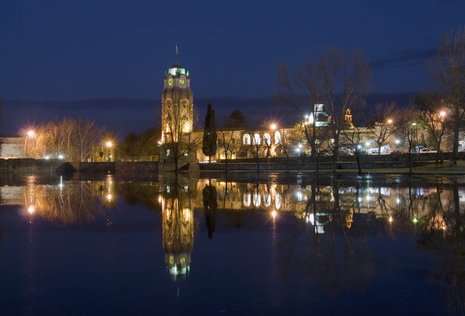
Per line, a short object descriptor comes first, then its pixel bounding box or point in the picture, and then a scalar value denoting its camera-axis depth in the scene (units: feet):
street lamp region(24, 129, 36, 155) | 372.44
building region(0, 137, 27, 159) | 456.45
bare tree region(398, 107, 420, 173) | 239.17
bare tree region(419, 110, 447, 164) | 178.03
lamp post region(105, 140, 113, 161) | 397.72
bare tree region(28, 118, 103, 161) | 335.77
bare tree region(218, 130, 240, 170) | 316.85
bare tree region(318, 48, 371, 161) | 193.59
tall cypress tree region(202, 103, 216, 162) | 276.00
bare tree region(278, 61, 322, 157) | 196.35
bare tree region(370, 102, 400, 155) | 265.13
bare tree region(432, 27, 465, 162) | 153.17
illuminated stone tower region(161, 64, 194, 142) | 412.98
